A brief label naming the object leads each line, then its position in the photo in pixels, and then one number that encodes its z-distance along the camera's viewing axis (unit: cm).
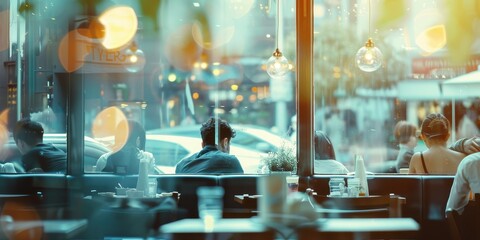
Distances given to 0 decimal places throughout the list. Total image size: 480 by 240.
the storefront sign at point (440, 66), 923
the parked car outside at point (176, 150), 841
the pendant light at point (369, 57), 730
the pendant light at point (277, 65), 756
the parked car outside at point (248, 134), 885
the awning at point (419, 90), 943
